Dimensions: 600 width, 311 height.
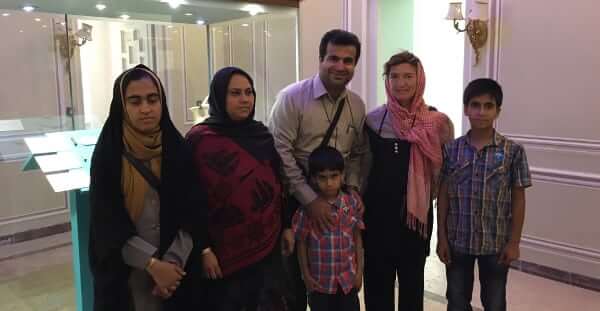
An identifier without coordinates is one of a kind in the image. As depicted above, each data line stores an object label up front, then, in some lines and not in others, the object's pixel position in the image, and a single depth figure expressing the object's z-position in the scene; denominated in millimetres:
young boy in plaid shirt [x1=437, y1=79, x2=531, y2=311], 1938
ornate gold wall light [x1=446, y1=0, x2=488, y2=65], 3342
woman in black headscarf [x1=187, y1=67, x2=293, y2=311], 1697
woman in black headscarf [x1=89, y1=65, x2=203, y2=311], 1496
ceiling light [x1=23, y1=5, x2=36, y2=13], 3383
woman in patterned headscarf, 1948
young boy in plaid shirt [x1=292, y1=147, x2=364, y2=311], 1935
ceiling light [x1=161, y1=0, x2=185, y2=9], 3672
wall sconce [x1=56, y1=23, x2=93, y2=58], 3553
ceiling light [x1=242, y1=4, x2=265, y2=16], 4057
